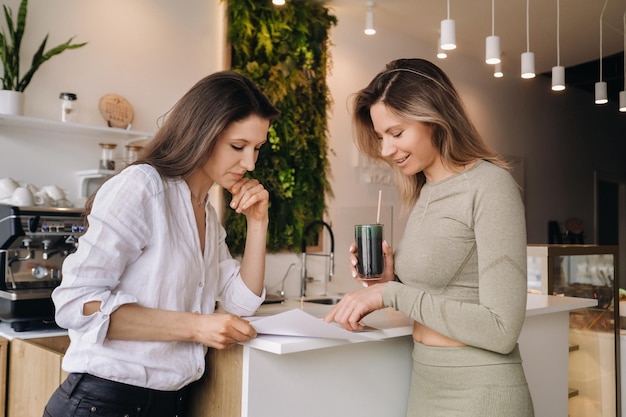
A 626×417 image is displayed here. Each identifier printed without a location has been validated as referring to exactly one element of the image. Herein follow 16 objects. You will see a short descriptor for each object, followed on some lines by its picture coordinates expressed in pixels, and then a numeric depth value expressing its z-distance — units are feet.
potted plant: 9.66
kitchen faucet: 14.08
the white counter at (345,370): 4.39
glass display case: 9.58
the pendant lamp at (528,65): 12.50
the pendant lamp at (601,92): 14.88
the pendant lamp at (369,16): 14.64
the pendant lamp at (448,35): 10.34
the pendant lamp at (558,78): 13.79
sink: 13.75
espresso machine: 8.10
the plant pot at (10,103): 9.62
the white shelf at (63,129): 9.99
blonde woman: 4.40
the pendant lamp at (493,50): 11.20
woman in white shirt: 3.94
